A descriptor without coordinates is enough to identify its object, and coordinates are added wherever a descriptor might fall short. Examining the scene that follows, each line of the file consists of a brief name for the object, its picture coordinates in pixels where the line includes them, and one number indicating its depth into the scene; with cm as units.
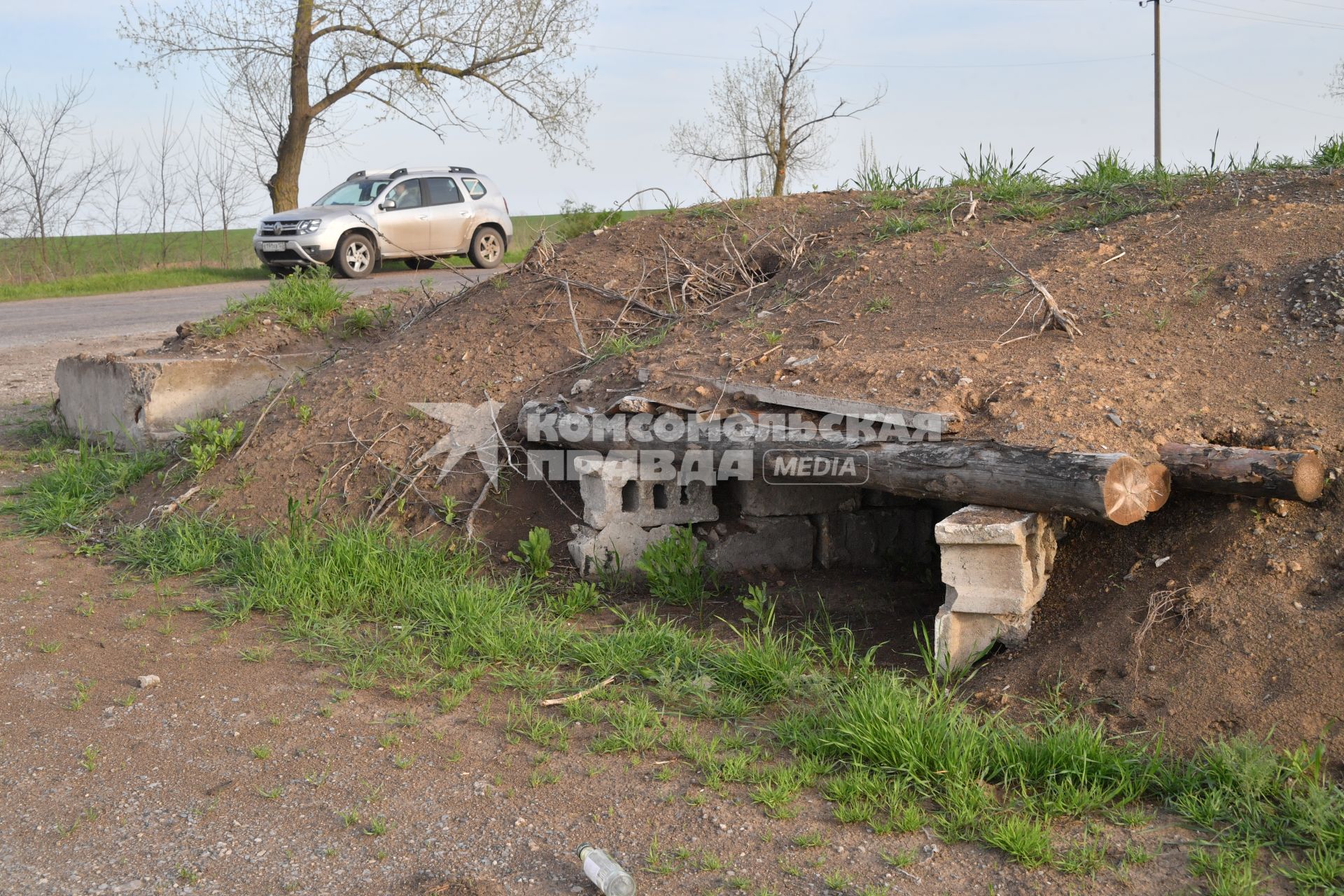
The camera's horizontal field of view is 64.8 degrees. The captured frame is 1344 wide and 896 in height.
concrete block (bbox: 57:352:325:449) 700
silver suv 1496
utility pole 2319
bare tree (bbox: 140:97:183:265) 2000
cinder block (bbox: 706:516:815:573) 549
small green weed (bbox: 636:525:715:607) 517
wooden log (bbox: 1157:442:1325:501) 367
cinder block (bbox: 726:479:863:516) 543
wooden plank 435
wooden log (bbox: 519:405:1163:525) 374
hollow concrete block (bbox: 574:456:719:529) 531
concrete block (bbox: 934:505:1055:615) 394
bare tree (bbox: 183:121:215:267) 2014
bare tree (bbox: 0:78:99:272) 1881
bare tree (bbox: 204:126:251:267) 2077
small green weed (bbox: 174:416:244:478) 618
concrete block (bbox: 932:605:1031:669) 407
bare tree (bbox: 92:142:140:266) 1986
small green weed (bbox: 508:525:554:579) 530
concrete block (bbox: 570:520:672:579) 535
